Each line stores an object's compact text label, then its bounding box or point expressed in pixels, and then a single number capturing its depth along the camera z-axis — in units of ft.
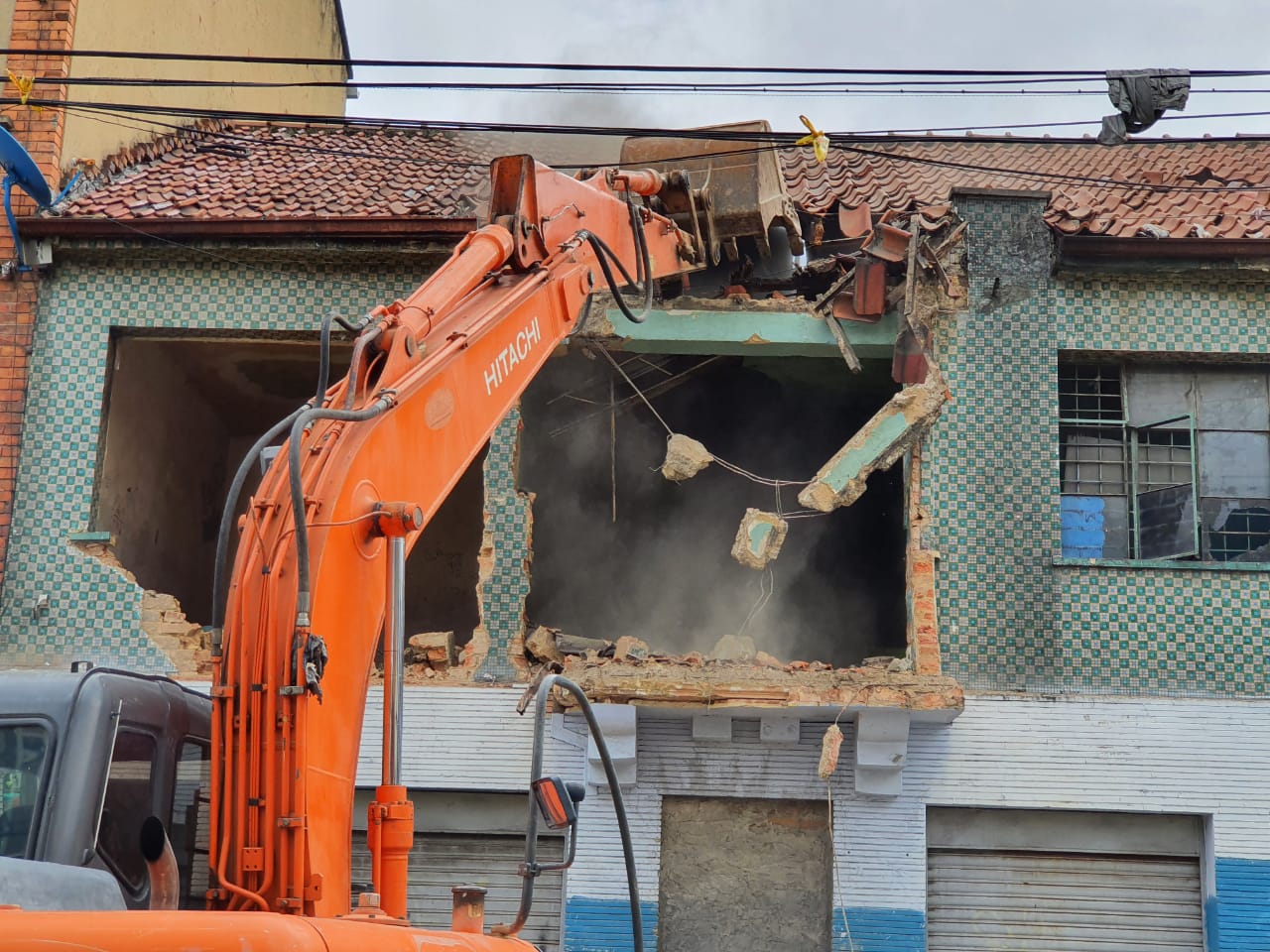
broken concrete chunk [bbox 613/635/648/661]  39.40
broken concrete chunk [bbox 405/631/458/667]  39.96
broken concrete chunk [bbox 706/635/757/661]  40.63
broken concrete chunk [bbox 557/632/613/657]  40.63
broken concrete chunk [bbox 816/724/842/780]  36.83
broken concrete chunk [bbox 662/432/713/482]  41.29
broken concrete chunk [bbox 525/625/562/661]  39.96
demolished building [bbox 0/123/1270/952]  37.60
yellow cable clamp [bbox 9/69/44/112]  41.50
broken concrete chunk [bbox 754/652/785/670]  39.13
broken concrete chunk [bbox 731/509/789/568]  39.81
